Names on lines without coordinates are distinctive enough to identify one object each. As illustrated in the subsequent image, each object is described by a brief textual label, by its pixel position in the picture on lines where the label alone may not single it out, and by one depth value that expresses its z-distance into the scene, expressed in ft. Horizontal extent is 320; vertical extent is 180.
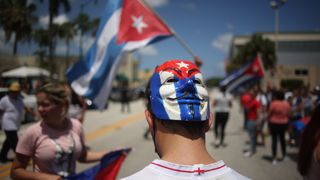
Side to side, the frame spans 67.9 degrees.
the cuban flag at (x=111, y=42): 12.98
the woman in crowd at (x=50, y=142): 6.52
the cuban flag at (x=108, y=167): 7.58
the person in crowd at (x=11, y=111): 13.56
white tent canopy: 48.17
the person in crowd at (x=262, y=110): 24.38
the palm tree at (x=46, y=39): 35.32
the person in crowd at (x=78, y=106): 20.64
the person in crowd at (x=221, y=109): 22.82
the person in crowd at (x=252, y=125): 20.38
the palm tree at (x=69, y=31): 99.86
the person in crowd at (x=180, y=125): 3.34
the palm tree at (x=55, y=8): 51.57
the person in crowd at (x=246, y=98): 27.05
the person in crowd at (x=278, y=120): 18.48
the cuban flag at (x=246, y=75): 30.90
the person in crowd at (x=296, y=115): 20.06
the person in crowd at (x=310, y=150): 6.21
